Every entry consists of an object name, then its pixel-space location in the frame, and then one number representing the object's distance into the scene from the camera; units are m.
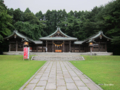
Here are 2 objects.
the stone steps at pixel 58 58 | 16.32
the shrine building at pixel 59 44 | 24.85
